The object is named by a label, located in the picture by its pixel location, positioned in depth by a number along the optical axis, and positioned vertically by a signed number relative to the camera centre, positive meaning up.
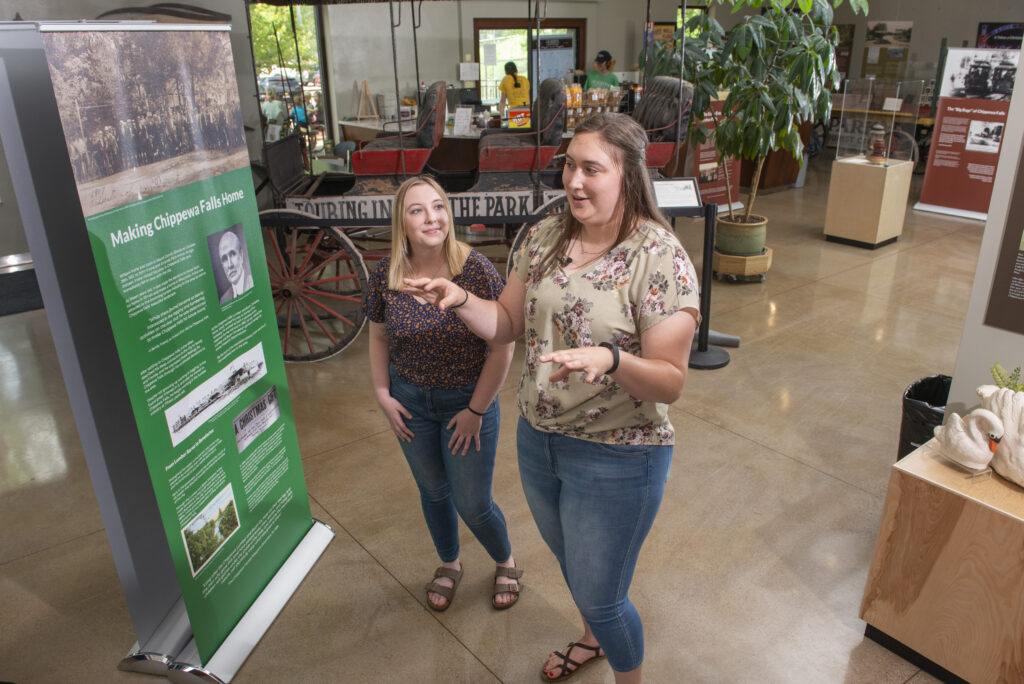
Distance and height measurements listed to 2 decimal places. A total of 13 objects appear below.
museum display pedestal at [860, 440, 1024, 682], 2.11 -1.47
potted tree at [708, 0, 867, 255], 5.48 -0.12
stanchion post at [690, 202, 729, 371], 4.58 -1.65
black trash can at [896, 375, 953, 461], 2.87 -1.36
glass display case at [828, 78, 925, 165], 7.33 -0.61
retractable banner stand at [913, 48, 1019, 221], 7.79 -0.81
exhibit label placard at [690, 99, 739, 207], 7.98 -1.15
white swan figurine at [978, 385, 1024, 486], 2.15 -1.05
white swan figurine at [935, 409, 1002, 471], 2.18 -1.09
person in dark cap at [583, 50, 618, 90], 9.57 -0.15
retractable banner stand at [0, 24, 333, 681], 1.86 -0.66
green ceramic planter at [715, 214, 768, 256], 6.44 -1.47
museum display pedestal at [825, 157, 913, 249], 7.16 -1.35
